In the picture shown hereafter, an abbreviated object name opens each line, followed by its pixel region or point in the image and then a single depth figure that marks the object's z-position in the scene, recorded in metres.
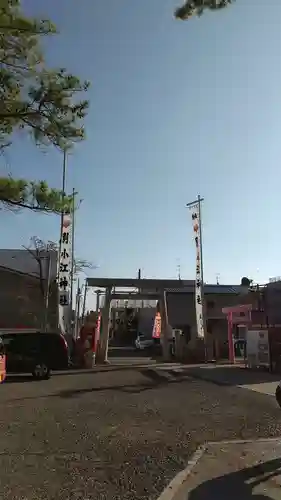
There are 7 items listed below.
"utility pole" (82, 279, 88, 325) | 49.35
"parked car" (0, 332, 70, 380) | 21.78
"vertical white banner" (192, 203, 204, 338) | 31.16
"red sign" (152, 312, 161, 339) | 41.16
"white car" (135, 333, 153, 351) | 54.97
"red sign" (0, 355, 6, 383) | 15.31
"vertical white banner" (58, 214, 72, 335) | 28.55
